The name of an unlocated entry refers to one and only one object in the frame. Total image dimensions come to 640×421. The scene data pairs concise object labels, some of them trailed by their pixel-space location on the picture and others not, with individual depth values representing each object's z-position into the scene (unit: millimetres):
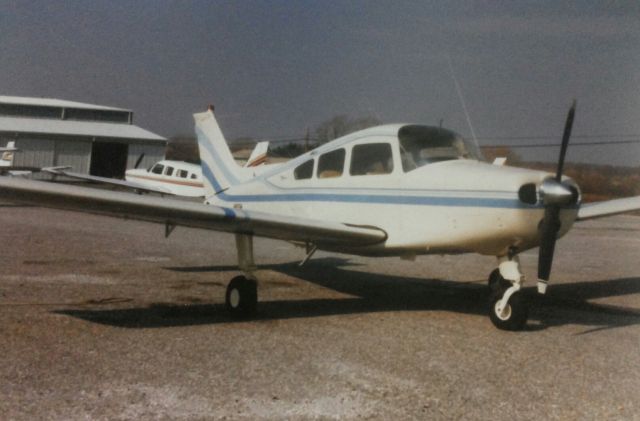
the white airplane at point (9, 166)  41719
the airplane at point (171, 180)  32844
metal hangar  55094
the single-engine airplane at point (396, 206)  7426
